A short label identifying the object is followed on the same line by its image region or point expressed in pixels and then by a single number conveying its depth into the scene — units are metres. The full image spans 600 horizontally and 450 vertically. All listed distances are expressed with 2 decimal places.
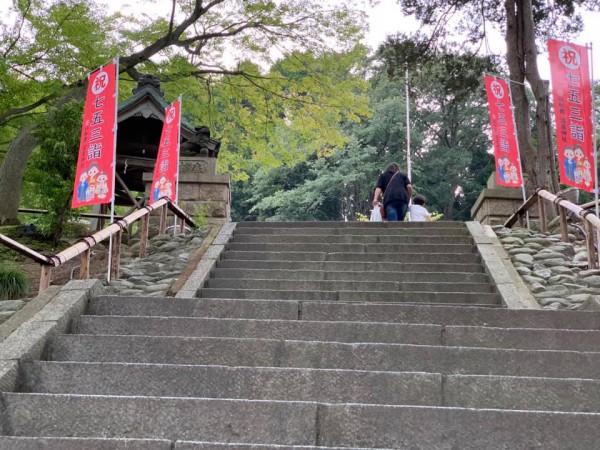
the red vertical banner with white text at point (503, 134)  11.37
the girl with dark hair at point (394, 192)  10.55
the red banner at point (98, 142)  7.90
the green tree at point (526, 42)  13.18
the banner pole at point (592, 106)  8.25
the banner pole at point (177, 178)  10.61
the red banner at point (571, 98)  9.25
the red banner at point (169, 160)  10.56
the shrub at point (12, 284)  7.58
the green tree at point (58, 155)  10.11
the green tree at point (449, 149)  29.84
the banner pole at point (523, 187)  10.55
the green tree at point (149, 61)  12.45
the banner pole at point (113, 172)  7.16
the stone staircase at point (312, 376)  3.19
